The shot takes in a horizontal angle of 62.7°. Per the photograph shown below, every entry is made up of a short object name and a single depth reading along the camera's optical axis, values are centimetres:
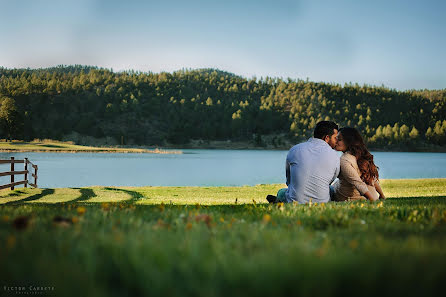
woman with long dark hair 715
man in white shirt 659
